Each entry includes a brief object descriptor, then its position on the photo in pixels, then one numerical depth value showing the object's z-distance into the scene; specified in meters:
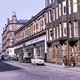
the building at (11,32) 111.62
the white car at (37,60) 37.66
